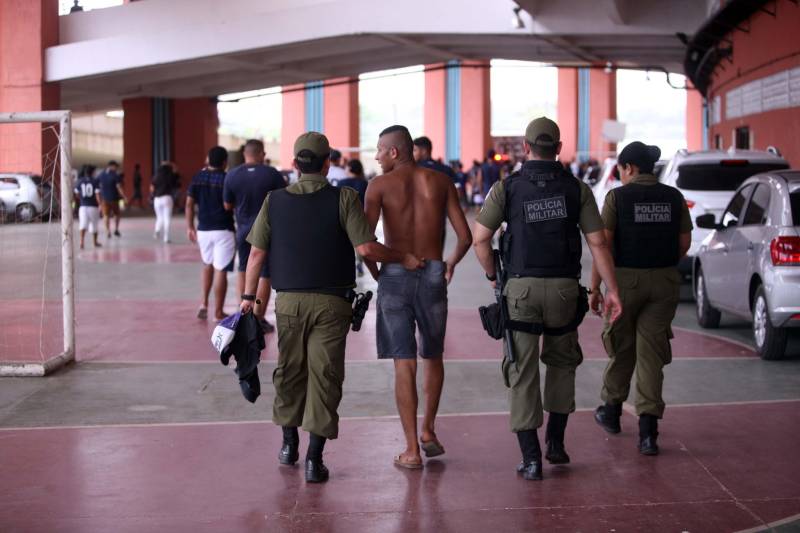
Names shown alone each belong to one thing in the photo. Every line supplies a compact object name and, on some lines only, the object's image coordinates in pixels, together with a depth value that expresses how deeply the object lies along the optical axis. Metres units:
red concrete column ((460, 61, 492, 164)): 53.44
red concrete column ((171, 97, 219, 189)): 46.25
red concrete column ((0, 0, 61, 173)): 33.72
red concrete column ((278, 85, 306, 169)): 51.97
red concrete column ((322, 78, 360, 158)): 50.03
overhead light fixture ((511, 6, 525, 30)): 27.99
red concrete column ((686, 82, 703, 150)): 59.84
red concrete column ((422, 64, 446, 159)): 53.84
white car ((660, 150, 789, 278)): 14.20
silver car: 9.81
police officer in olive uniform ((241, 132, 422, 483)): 6.36
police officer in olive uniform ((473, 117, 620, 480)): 6.38
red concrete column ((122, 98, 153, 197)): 45.00
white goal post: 9.68
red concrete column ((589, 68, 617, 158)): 57.28
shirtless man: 6.62
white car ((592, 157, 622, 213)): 21.23
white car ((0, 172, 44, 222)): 13.99
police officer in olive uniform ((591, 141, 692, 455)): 6.98
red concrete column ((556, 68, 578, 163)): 56.91
